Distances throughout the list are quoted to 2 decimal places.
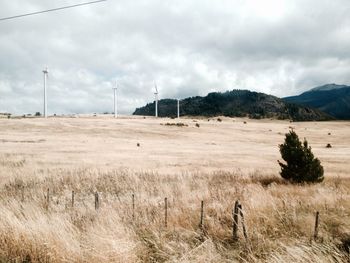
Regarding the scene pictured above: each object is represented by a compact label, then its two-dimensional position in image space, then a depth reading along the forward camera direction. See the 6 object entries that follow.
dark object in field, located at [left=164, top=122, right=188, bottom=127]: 94.62
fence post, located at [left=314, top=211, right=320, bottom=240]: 8.52
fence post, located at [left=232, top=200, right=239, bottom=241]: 8.39
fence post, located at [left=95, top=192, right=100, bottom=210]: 11.52
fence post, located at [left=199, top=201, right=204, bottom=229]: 9.08
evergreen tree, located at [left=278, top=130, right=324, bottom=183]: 24.55
